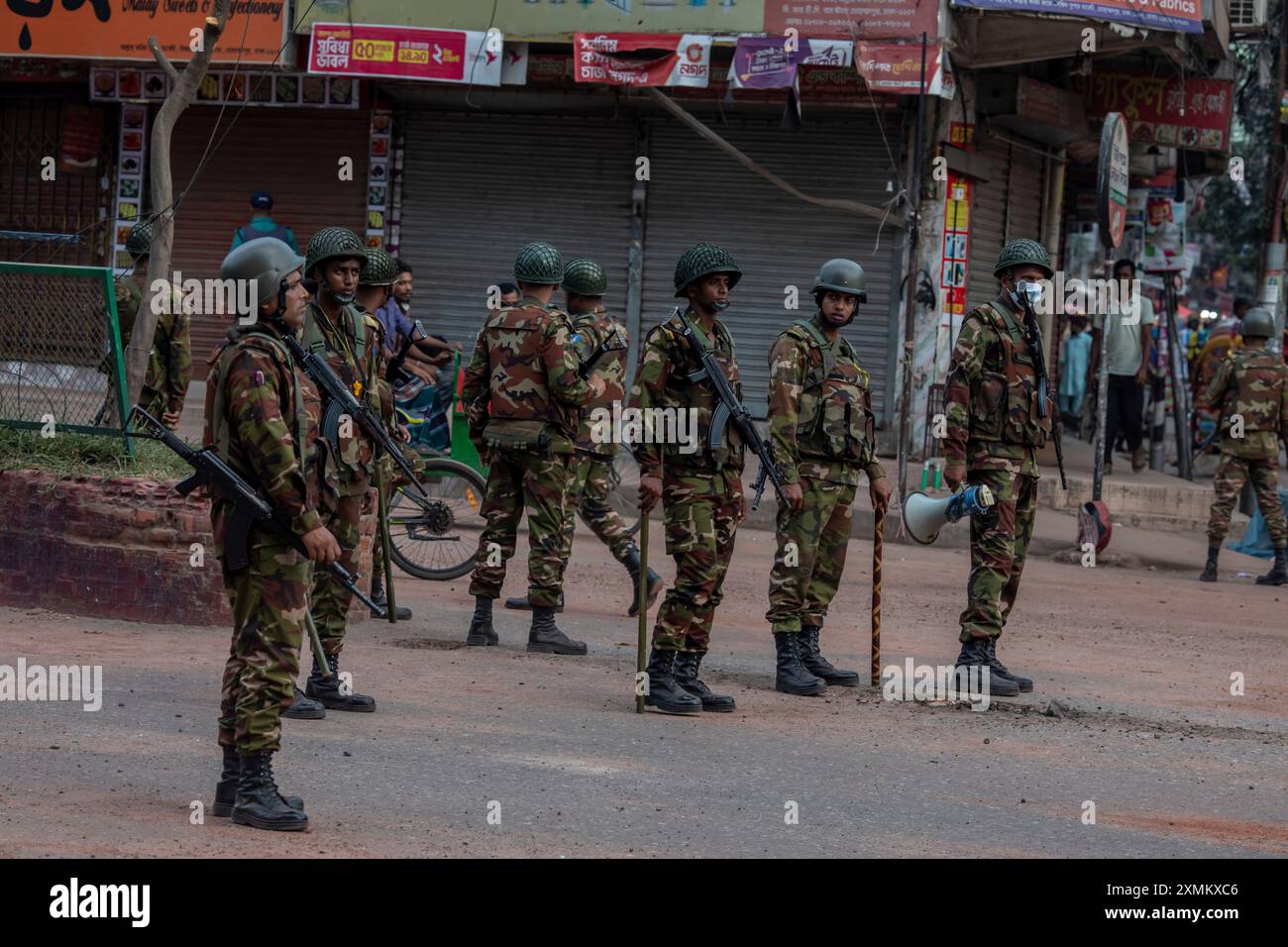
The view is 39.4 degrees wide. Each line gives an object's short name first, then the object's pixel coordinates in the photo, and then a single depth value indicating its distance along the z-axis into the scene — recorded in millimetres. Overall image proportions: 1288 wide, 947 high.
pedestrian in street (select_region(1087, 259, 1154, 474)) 18203
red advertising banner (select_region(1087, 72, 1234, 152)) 19797
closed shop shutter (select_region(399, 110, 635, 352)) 18344
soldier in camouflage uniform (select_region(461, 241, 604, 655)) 8820
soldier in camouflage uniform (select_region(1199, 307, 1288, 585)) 13695
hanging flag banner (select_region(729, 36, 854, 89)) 16125
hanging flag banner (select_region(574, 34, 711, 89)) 16453
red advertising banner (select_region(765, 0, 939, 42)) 16156
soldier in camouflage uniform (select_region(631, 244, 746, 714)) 7559
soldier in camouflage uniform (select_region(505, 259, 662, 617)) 9664
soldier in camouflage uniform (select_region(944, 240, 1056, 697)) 8344
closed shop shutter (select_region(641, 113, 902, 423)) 17844
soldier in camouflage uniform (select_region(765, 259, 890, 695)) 8117
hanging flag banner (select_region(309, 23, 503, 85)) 16922
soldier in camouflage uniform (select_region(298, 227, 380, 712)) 7258
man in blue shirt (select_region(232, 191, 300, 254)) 18000
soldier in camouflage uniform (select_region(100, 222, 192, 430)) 10531
